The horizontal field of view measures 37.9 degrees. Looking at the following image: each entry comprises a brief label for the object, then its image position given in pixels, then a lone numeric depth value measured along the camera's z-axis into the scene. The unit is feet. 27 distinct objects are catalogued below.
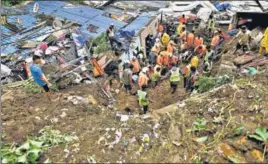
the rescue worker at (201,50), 47.81
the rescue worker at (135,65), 42.57
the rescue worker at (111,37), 50.87
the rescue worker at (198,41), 49.39
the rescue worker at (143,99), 36.88
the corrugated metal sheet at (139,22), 57.26
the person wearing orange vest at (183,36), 52.31
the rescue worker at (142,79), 39.32
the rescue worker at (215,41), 49.26
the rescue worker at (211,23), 58.39
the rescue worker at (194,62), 43.06
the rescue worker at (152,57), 47.78
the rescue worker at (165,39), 51.93
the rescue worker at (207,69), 43.21
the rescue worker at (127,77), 40.29
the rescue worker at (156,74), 42.04
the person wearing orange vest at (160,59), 45.03
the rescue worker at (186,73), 42.29
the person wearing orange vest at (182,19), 59.88
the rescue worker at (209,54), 45.24
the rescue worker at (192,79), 41.98
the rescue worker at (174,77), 40.86
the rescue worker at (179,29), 55.88
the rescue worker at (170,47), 47.03
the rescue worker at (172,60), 45.16
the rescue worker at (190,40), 50.44
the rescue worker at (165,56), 44.94
